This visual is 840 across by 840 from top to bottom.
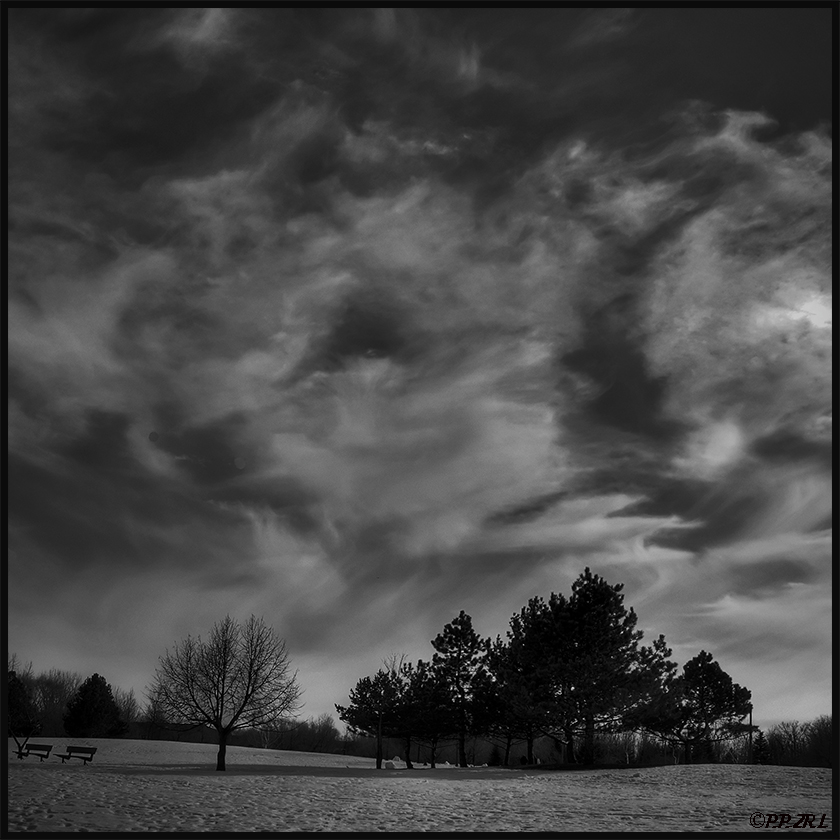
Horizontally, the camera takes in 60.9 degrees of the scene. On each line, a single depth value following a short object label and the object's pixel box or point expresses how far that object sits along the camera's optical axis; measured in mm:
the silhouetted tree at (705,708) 59438
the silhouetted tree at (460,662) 55344
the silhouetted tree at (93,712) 68250
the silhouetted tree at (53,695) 92938
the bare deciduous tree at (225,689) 40031
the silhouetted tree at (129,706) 112500
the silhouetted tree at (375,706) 57531
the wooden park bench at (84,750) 34781
